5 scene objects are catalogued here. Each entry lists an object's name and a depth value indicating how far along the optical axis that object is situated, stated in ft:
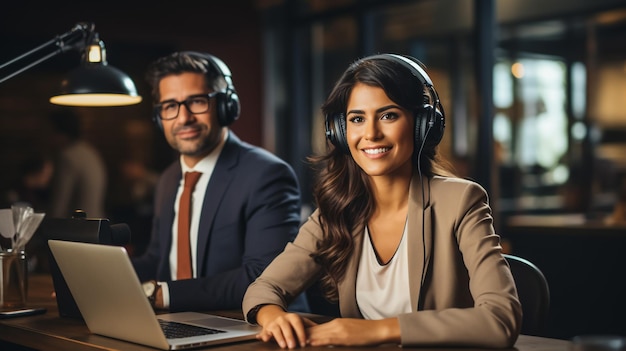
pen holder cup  8.26
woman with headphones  6.95
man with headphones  9.34
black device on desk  7.24
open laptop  5.94
